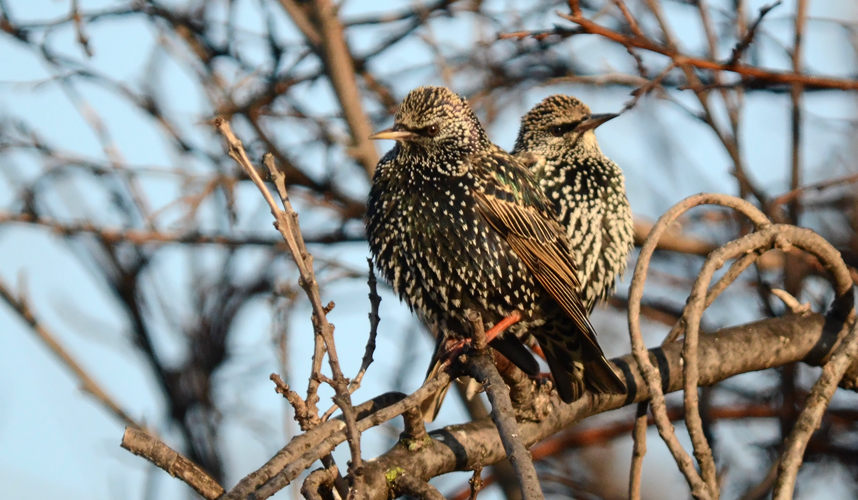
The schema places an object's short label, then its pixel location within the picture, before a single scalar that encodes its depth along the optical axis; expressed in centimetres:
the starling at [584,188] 794
